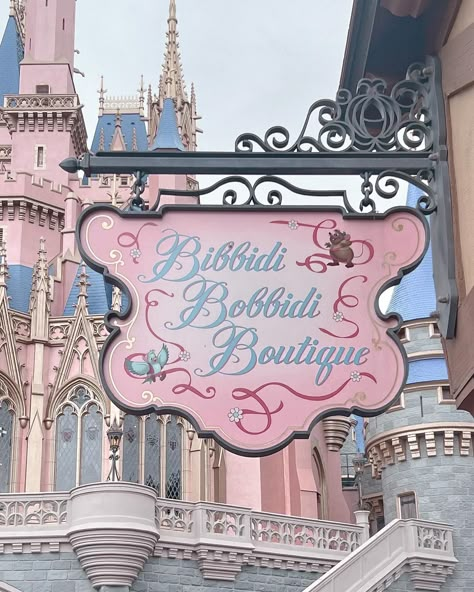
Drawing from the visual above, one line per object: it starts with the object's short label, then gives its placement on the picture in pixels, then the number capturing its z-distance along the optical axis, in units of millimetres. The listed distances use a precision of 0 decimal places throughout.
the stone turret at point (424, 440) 23984
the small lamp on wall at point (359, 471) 35625
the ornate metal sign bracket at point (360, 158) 4262
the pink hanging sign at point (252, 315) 4152
